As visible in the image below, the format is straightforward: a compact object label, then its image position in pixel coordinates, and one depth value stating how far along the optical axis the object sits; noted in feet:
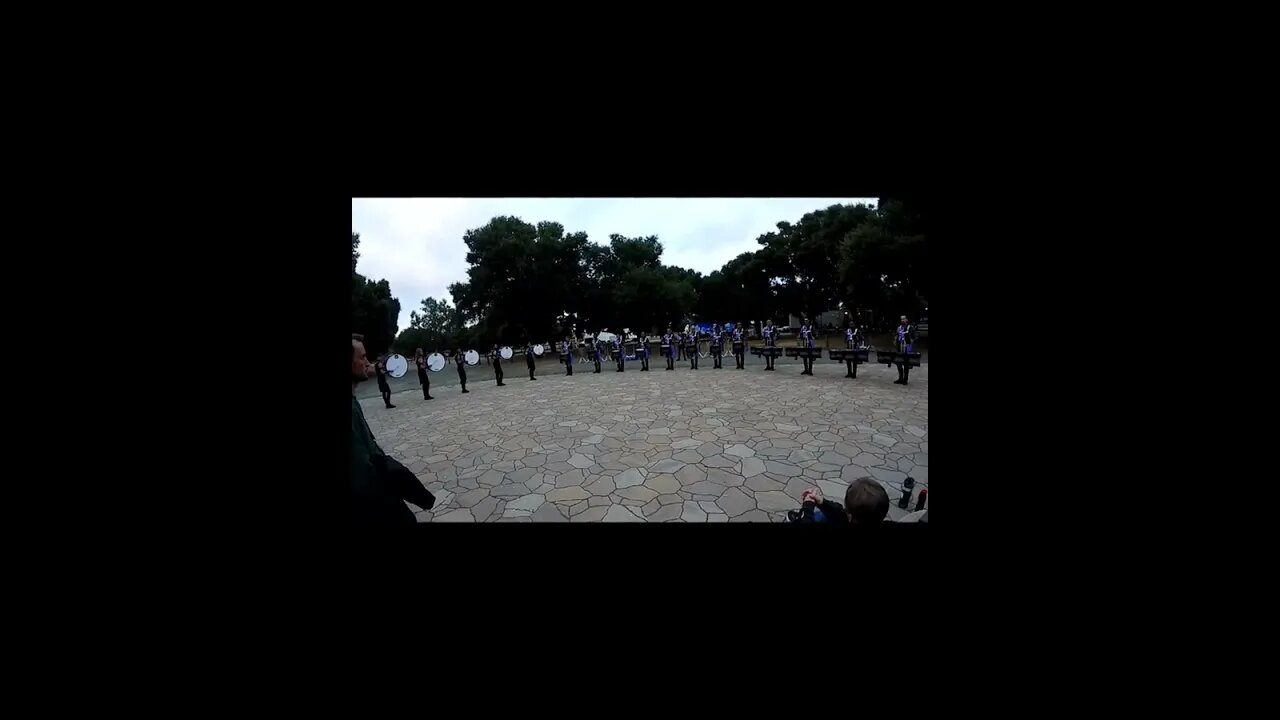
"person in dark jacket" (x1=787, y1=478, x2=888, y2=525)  6.78
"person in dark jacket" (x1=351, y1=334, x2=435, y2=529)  6.88
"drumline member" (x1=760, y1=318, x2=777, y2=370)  46.24
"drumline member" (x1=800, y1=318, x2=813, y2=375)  40.60
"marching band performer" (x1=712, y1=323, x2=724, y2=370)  49.67
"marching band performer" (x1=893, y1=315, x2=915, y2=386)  33.65
